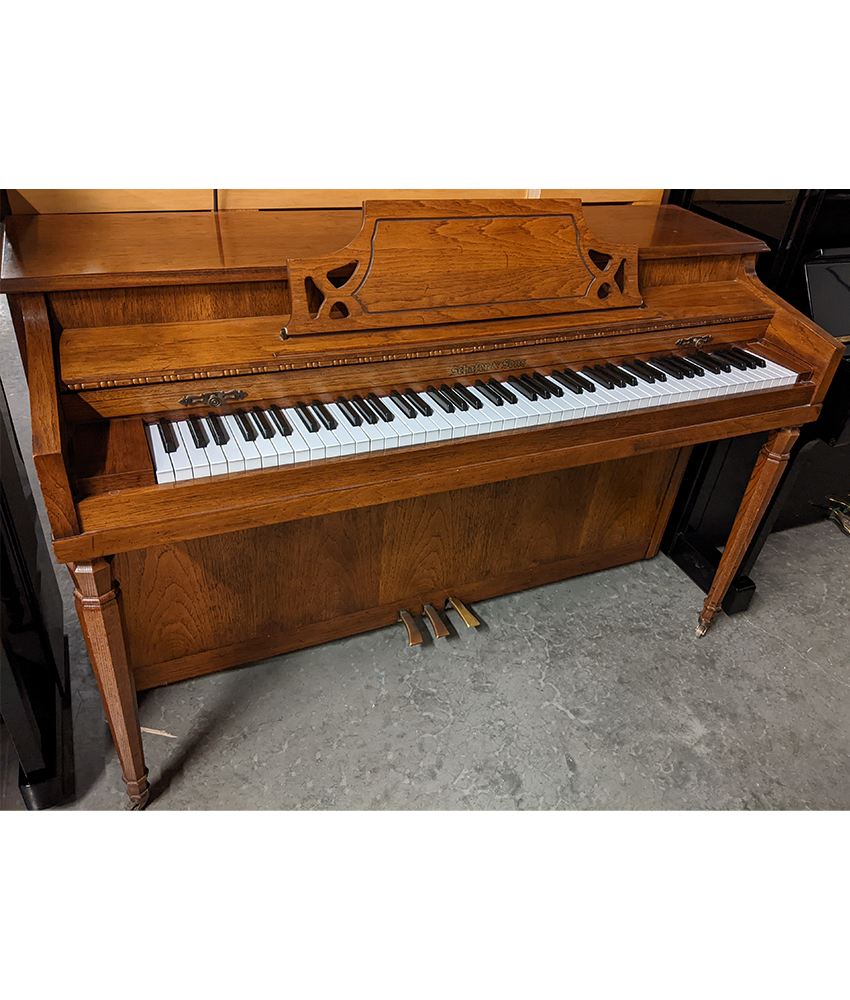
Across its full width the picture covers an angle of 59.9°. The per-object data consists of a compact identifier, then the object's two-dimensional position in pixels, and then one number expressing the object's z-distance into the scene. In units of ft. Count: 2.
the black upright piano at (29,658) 5.77
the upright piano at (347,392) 5.19
